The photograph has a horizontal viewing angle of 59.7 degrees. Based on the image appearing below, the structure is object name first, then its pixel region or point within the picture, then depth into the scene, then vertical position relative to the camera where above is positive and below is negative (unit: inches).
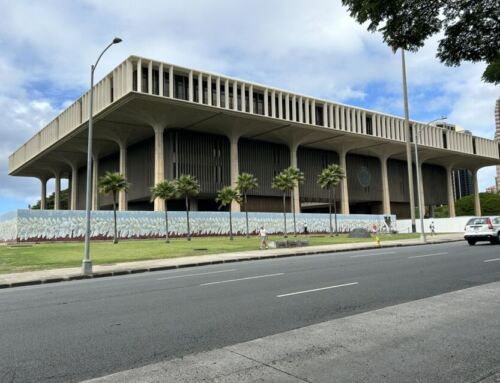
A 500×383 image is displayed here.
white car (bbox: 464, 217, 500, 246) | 1003.9 -15.2
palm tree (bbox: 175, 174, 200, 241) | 1828.2 +194.1
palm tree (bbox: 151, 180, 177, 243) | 1807.3 +177.8
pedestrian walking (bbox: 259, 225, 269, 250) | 1200.2 -25.0
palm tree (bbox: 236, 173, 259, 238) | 1977.1 +219.8
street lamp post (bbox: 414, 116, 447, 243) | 1333.2 +58.9
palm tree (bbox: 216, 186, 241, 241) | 1947.6 +160.4
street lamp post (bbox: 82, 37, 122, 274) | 716.0 +64.8
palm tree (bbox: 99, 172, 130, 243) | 1702.8 +201.2
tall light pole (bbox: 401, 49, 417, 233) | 1749.5 +506.0
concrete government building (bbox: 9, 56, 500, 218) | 1989.4 +534.7
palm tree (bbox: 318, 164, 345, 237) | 2293.3 +272.6
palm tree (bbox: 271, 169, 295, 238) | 2092.8 +230.8
